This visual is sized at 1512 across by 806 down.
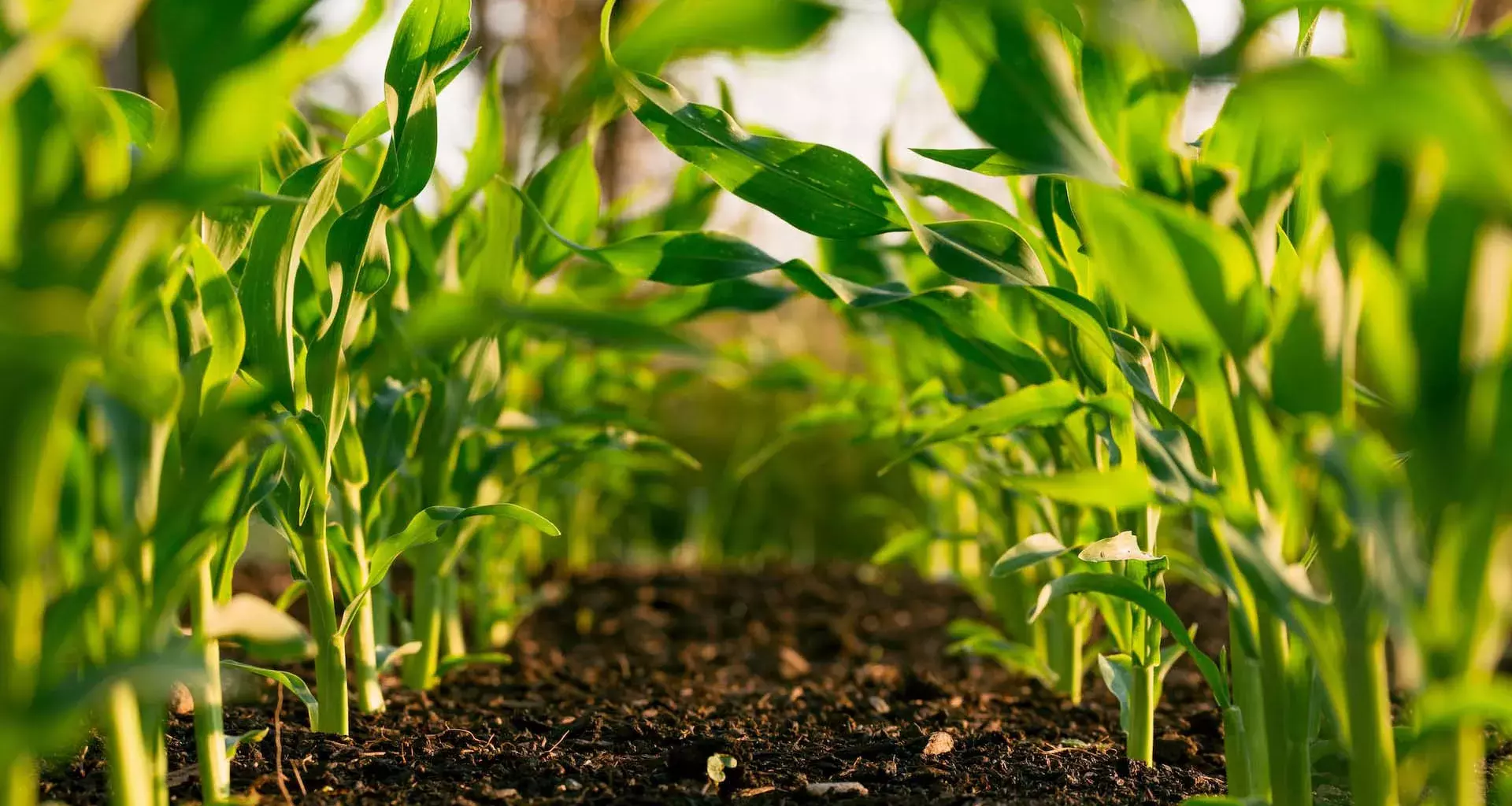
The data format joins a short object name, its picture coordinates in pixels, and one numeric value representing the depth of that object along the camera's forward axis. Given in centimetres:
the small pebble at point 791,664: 187
